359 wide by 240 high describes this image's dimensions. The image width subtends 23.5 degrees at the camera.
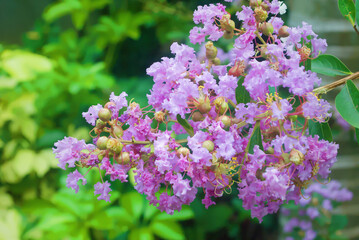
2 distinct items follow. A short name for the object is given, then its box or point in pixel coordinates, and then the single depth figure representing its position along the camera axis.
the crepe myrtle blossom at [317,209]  0.92
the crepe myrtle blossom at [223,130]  0.52
